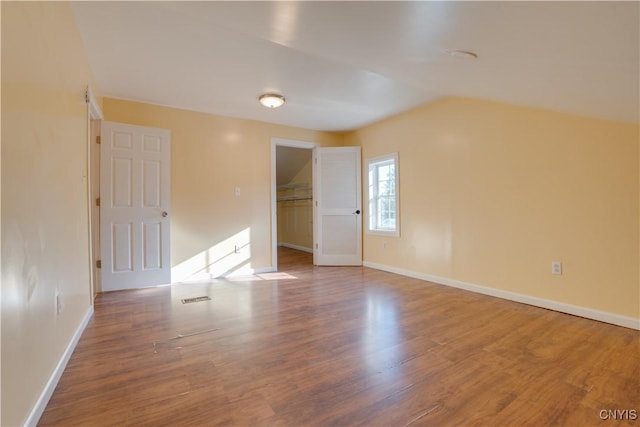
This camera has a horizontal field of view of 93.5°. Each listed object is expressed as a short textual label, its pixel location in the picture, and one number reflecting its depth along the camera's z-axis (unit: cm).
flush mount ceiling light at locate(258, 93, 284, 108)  347
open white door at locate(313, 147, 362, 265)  507
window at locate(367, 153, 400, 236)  453
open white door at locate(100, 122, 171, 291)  348
